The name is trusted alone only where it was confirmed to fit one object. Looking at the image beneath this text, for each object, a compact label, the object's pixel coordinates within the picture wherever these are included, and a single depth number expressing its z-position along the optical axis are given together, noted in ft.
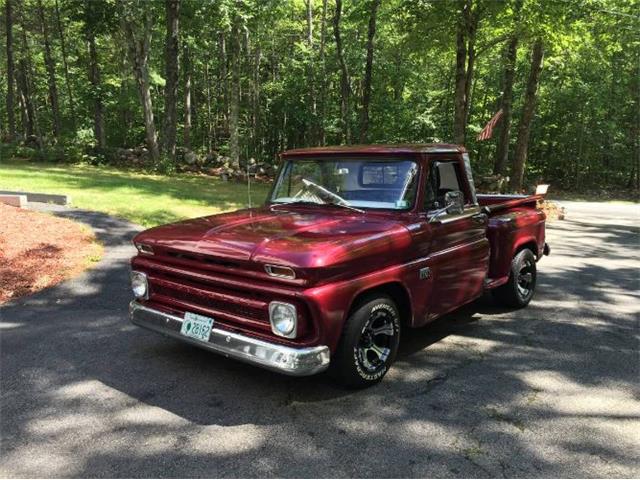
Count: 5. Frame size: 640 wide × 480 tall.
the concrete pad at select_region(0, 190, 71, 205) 36.35
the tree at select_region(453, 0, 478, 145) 44.94
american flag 54.87
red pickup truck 11.28
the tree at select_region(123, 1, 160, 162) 66.18
